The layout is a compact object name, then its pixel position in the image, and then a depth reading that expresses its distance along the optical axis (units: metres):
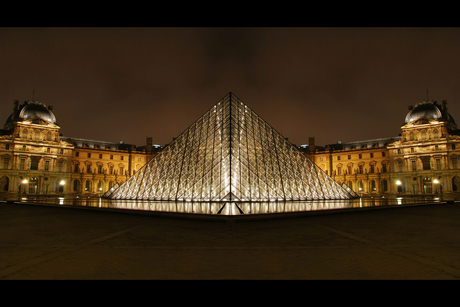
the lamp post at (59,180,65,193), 51.62
